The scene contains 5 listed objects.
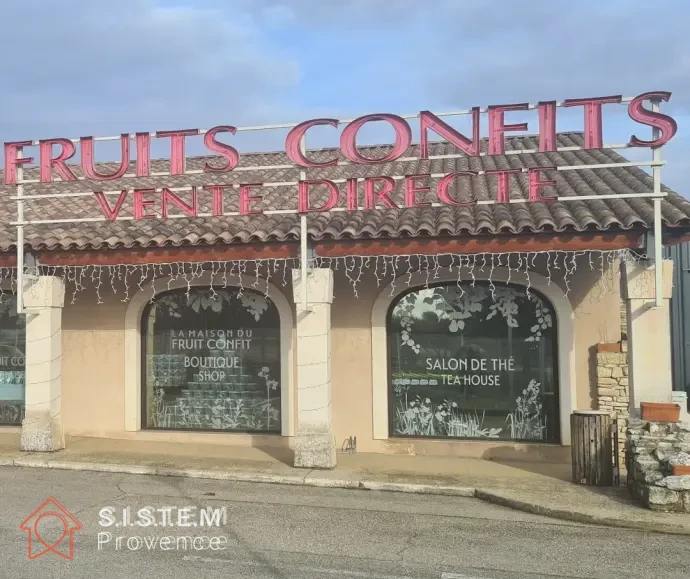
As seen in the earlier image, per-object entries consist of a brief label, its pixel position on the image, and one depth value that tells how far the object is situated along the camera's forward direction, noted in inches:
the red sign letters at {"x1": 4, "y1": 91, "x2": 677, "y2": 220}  360.8
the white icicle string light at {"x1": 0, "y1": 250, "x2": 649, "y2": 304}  420.2
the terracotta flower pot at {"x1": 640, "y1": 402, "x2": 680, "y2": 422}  327.3
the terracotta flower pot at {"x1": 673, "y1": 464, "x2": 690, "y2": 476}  290.0
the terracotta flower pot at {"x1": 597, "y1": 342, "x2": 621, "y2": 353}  411.2
